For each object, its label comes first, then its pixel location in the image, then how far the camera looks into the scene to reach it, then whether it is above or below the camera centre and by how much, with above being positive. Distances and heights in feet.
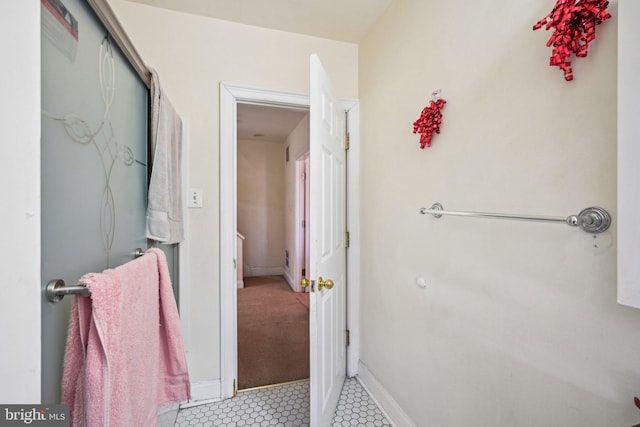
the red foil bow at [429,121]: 4.10 +1.34
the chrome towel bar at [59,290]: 2.07 -0.55
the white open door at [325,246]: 4.30 -0.55
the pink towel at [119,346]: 2.16 -1.14
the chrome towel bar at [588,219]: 2.31 -0.05
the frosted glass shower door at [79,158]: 2.14 +0.51
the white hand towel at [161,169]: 4.22 +0.66
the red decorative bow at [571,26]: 2.25 +1.50
